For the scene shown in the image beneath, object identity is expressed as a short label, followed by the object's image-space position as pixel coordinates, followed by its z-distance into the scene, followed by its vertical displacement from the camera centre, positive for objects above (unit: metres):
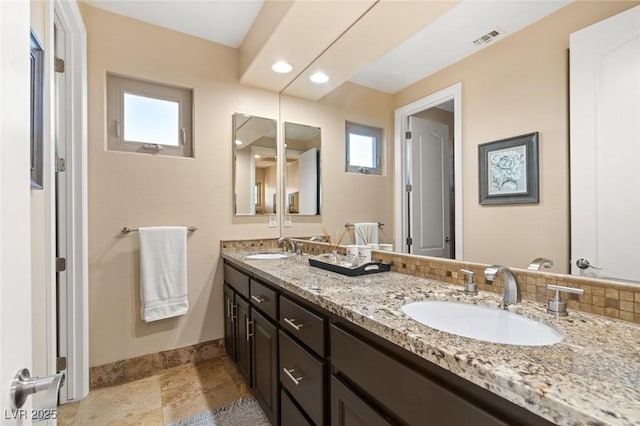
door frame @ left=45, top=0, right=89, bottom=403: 1.78 -0.01
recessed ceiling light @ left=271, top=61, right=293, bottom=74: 2.19 +1.14
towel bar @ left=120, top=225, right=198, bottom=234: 2.04 -0.12
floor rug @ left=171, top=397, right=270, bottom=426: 1.57 -1.16
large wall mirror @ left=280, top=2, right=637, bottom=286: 0.93 +0.28
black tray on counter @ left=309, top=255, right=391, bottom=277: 1.41 -0.29
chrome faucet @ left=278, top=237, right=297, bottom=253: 2.42 -0.26
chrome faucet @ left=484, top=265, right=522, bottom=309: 0.93 -0.25
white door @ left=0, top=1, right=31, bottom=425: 0.41 +0.02
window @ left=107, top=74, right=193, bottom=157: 2.08 +0.73
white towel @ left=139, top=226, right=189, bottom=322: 2.03 -0.43
